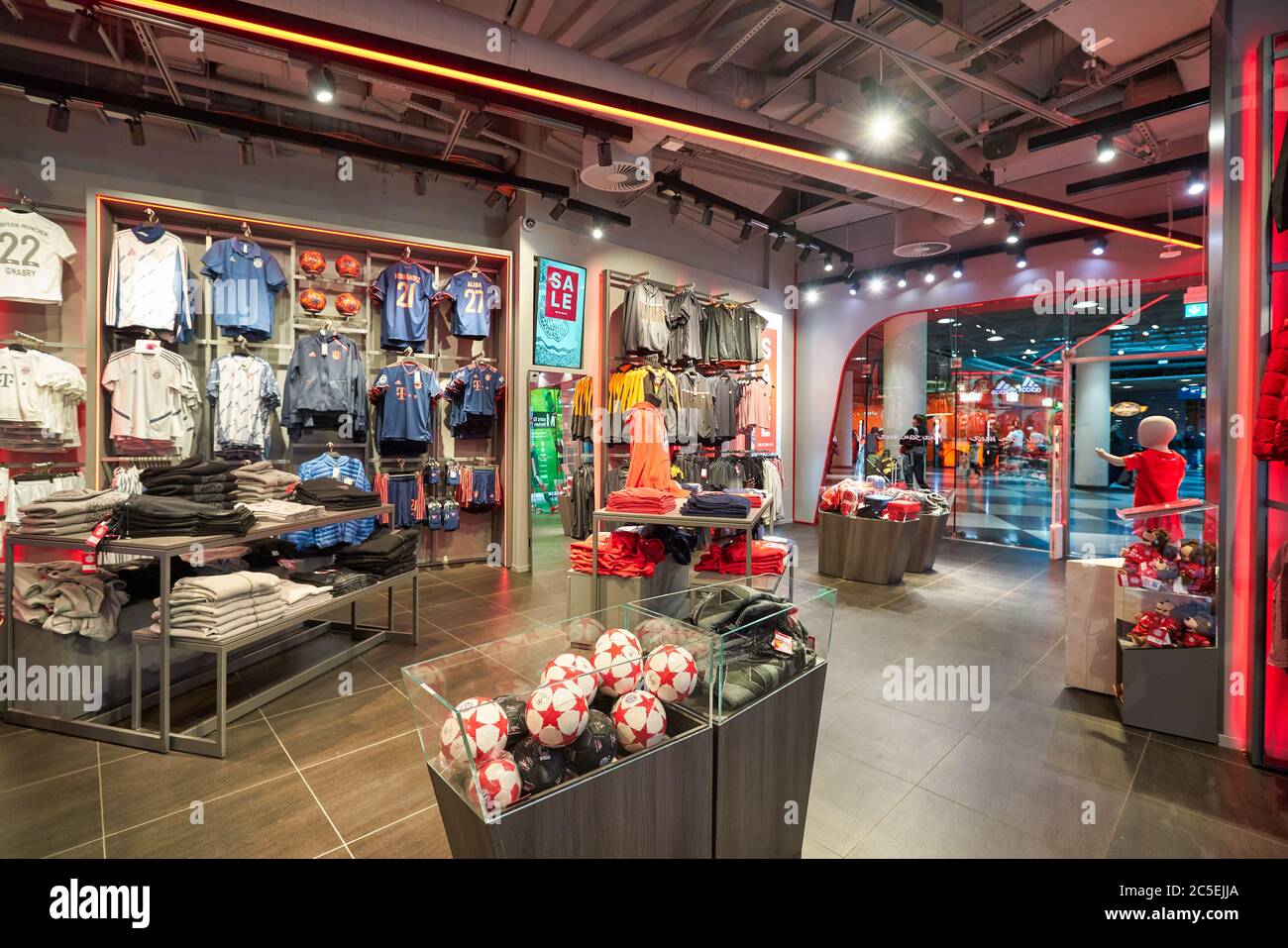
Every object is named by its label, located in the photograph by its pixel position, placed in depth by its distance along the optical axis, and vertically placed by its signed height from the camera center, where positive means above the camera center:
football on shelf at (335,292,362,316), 5.20 +1.48
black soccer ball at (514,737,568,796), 1.14 -0.61
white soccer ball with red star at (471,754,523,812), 1.06 -0.60
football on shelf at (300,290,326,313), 5.05 +1.47
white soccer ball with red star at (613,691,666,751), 1.28 -0.57
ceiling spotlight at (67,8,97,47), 3.68 +2.89
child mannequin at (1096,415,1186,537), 4.04 +0.05
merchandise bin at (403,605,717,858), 1.10 -0.65
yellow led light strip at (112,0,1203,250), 2.38 +1.96
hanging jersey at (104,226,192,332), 4.24 +1.38
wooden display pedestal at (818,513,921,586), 5.23 -0.73
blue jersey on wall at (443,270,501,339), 5.64 +1.63
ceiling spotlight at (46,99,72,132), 3.89 +2.38
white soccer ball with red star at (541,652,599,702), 1.26 -0.48
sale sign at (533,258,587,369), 5.79 +1.59
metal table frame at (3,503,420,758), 2.36 -0.92
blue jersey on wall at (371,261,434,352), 5.33 +1.55
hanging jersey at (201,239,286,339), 4.61 +1.48
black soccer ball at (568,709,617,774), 1.21 -0.60
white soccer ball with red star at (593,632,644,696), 1.38 -0.49
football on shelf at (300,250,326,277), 5.05 +1.81
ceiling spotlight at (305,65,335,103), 3.62 +2.45
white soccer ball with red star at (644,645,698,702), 1.40 -0.51
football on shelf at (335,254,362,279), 5.15 +1.81
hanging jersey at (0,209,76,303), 4.00 +1.48
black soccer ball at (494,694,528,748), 1.23 -0.55
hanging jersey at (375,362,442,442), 5.29 +0.60
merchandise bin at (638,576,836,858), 1.45 -0.68
